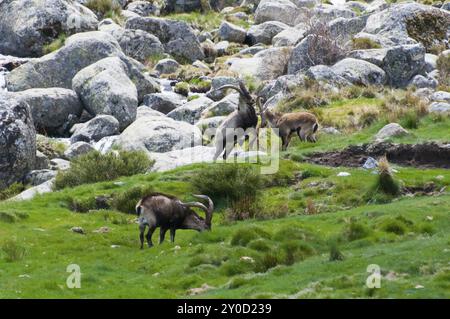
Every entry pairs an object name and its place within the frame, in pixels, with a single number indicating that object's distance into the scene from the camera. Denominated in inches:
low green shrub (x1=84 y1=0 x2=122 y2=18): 2645.2
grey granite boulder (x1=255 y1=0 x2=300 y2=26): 2753.4
